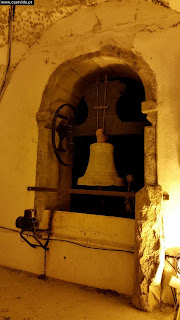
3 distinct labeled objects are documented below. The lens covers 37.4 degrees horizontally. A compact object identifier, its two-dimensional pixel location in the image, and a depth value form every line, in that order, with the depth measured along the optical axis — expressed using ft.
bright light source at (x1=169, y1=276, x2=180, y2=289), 8.20
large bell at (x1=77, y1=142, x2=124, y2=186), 10.85
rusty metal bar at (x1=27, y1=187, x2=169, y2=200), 10.35
